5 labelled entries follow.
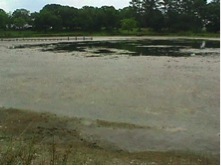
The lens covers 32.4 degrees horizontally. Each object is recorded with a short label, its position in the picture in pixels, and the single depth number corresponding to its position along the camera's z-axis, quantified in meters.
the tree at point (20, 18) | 95.12
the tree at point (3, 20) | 91.94
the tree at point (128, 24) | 94.06
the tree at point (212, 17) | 89.88
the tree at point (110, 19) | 96.56
